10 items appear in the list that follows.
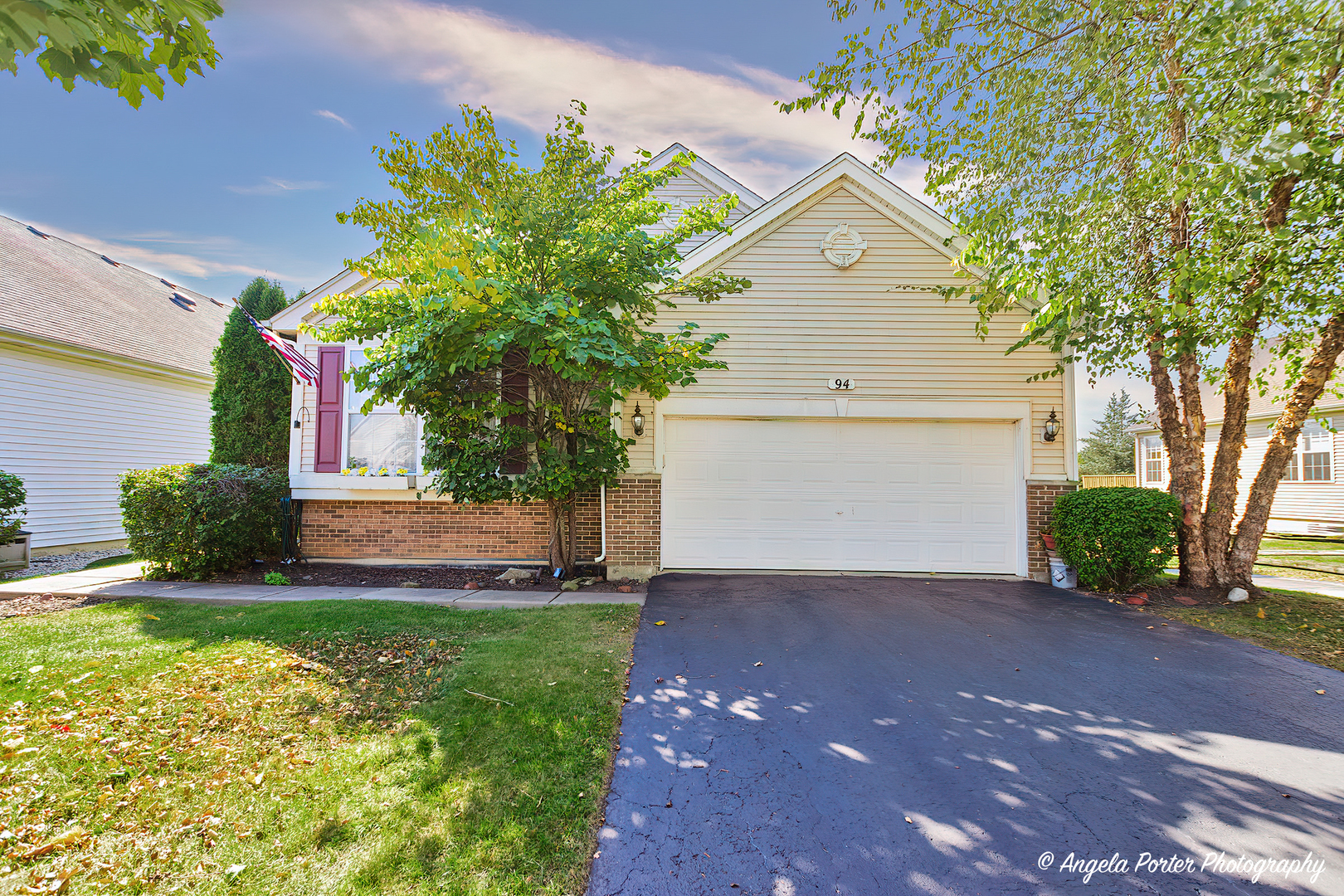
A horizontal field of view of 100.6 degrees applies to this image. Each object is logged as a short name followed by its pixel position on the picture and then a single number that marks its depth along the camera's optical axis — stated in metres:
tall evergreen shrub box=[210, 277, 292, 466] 9.88
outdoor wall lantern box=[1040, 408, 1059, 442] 7.48
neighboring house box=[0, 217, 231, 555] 9.48
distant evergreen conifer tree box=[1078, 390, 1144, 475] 30.44
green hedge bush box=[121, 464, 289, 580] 7.33
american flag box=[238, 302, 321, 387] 8.06
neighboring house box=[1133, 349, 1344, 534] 14.00
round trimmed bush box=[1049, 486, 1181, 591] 6.57
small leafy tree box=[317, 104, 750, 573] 5.58
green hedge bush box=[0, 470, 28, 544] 7.81
